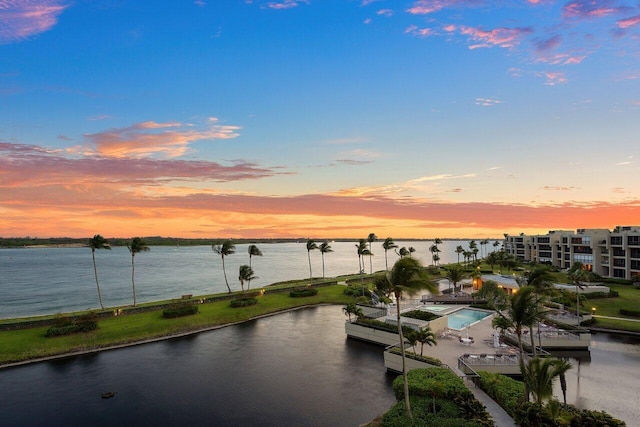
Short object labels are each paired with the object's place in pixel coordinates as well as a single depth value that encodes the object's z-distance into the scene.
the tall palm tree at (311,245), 98.12
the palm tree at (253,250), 86.22
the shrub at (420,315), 45.16
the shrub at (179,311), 52.94
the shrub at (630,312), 50.53
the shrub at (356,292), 71.69
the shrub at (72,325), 43.72
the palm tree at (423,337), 32.55
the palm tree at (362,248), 81.89
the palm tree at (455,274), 65.55
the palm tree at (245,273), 69.62
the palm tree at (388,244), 96.88
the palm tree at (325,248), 96.44
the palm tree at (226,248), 78.54
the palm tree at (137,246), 65.00
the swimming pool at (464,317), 47.12
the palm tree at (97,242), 61.69
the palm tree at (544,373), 18.61
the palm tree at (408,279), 20.73
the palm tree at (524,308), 23.91
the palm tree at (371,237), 97.12
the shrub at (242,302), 60.84
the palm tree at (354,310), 47.22
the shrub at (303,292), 70.38
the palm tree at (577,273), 47.99
